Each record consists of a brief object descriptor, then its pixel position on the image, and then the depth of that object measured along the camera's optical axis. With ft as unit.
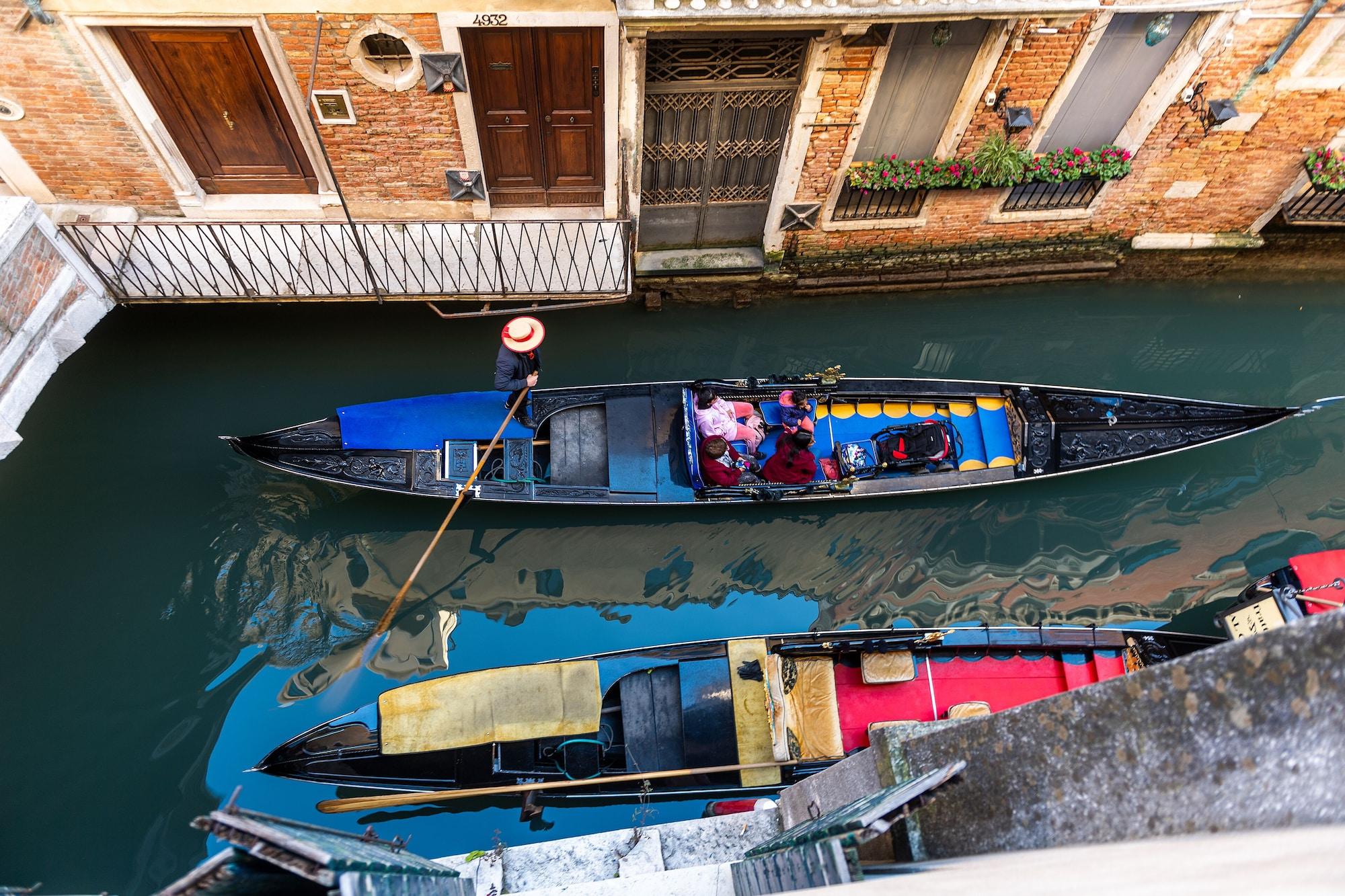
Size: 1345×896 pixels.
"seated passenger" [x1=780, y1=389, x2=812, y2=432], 24.11
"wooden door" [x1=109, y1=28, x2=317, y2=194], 20.79
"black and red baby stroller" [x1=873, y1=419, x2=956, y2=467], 24.12
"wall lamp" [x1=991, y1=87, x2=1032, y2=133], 23.58
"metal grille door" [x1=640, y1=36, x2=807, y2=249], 22.33
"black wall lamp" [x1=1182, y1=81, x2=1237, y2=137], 24.06
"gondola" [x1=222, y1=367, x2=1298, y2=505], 22.85
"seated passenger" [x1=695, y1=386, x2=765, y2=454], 23.81
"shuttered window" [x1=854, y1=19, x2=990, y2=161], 21.89
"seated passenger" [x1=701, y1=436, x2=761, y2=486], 23.12
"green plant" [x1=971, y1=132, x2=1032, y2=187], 24.63
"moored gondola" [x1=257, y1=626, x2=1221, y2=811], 19.42
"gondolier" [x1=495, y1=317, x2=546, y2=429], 21.30
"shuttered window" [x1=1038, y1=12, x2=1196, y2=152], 22.50
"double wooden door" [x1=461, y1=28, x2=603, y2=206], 21.83
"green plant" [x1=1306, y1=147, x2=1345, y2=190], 26.27
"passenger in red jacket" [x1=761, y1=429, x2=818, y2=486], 23.39
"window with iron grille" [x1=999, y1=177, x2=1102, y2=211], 27.12
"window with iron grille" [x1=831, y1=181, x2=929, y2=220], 26.55
